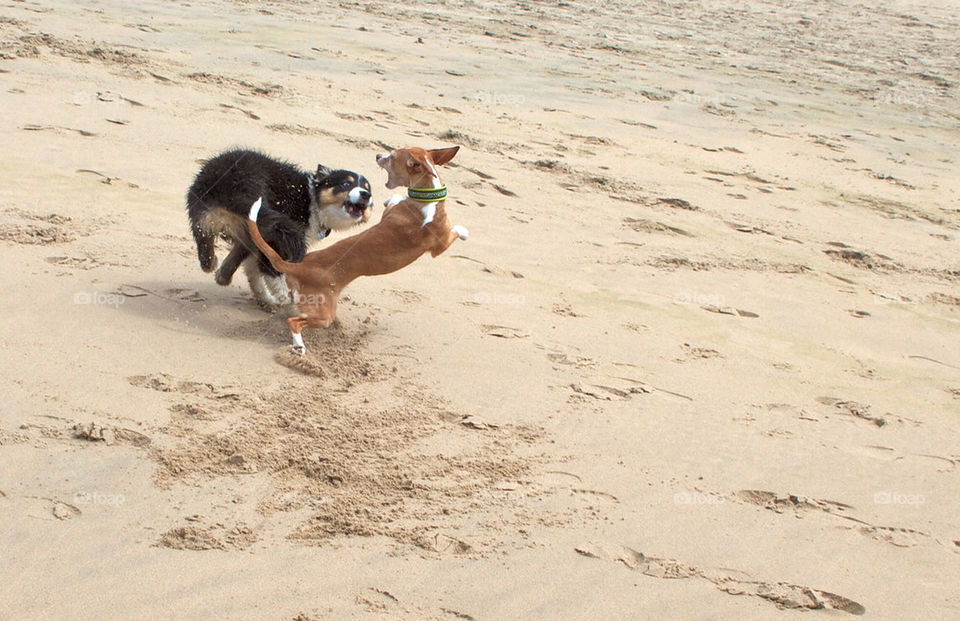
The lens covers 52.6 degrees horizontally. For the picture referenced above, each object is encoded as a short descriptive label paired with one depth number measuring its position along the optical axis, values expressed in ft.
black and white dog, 15.72
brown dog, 14.90
